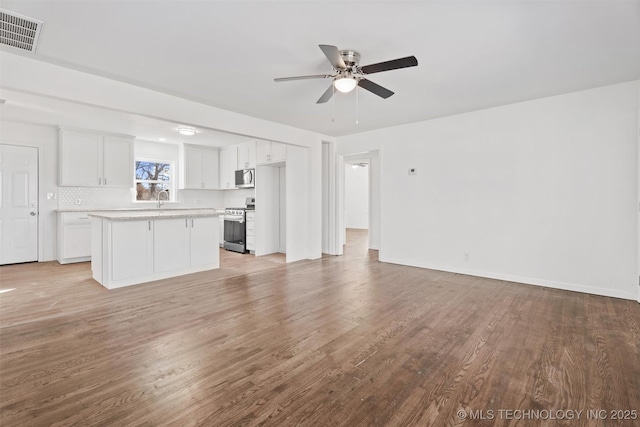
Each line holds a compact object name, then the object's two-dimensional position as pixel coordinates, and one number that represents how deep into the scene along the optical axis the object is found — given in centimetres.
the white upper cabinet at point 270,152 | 595
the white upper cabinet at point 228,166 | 722
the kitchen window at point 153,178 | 698
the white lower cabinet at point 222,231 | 748
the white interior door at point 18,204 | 529
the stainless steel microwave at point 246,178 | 658
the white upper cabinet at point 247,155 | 663
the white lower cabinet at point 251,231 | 644
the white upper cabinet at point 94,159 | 563
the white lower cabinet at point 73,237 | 547
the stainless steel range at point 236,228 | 669
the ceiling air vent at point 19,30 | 224
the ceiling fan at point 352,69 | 239
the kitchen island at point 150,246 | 388
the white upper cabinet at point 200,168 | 719
